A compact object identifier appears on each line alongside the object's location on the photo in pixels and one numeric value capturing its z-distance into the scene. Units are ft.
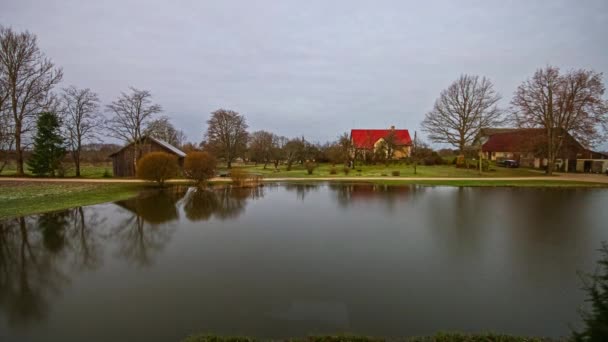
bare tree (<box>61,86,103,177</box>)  93.72
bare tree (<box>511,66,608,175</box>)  87.97
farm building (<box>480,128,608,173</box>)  101.77
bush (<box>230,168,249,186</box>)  78.89
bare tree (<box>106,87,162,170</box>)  94.63
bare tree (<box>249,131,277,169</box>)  170.30
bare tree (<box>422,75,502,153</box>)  109.09
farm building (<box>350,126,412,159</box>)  152.05
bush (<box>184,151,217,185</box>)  75.82
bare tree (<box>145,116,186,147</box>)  101.04
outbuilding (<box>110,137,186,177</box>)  99.86
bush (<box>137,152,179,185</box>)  70.38
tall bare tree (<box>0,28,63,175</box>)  79.97
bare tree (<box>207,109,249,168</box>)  141.59
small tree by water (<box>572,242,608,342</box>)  7.34
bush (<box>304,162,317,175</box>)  111.86
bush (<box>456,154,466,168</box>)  128.16
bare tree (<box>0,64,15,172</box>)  67.51
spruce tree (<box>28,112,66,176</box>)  86.69
